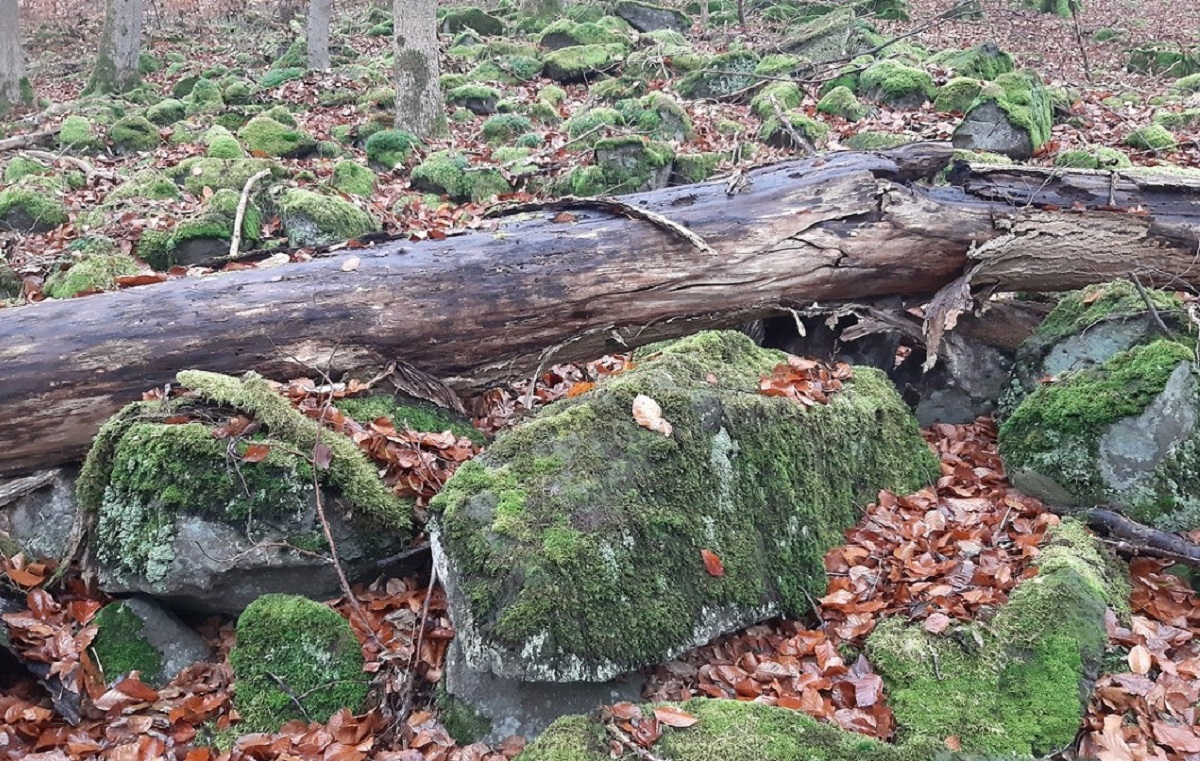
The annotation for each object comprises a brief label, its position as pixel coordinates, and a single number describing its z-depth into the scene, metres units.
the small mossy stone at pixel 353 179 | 10.29
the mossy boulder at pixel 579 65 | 16.23
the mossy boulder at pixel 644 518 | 3.57
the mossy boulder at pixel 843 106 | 12.55
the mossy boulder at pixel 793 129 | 11.43
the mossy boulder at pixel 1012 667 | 3.44
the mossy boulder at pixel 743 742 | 3.18
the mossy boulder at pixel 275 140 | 11.90
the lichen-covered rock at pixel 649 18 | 19.98
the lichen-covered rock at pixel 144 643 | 4.18
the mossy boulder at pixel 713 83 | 14.41
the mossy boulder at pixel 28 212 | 9.35
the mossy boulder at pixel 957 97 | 12.36
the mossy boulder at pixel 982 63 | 13.46
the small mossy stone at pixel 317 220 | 8.37
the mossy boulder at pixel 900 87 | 12.97
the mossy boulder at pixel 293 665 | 3.90
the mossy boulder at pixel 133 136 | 12.82
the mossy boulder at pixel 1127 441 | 4.70
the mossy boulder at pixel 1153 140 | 10.50
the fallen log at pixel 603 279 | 5.09
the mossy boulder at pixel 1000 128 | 10.39
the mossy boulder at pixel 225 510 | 4.27
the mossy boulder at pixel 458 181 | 10.49
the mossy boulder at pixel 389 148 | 11.62
